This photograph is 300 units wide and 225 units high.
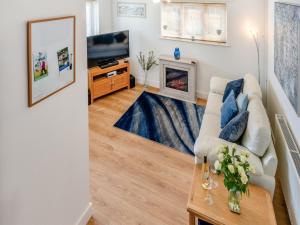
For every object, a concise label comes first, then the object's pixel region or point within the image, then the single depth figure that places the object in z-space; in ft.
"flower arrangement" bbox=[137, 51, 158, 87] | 19.48
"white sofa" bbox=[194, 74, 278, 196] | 7.42
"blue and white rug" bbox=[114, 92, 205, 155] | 12.76
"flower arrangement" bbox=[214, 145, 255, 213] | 5.86
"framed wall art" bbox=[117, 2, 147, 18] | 18.93
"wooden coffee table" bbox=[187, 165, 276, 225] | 5.97
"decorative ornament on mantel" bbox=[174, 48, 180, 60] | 17.53
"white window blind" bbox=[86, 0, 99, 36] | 18.53
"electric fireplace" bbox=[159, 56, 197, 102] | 17.39
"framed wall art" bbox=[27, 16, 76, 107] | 4.77
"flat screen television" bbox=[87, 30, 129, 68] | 17.02
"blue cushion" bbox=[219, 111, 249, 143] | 8.52
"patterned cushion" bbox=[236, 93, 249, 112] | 9.83
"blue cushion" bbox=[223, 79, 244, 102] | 12.49
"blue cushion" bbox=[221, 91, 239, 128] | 9.73
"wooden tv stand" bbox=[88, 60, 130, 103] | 17.13
